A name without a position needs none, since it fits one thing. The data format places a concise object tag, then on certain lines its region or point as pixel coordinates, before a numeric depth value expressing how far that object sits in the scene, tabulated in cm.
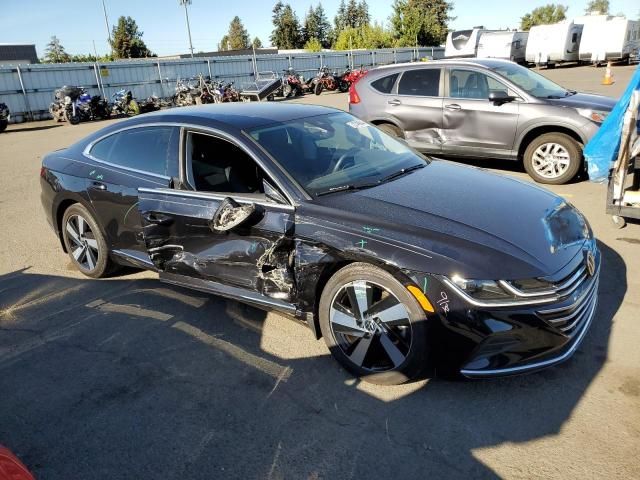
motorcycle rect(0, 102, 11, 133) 1884
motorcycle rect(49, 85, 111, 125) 2023
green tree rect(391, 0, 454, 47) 5938
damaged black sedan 275
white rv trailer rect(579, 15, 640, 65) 3359
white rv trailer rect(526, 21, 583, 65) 3538
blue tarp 550
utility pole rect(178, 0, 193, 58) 5869
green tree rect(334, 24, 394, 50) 6512
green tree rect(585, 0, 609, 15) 12618
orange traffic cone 2066
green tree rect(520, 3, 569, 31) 10988
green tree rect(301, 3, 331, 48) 10086
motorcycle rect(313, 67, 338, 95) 2845
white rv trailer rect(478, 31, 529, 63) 3472
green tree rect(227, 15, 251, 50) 12282
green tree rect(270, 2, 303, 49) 9425
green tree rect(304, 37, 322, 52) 7217
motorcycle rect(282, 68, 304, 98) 2710
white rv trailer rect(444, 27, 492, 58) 3403
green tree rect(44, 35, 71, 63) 10062
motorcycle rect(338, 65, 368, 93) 2959
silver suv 706
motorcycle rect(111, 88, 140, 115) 2253
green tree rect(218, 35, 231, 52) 12581
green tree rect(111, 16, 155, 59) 7025
